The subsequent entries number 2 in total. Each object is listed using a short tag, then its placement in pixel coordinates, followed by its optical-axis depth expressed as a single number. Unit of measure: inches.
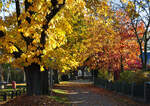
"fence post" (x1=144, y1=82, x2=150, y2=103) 527.0
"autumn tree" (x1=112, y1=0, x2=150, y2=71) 687.1
